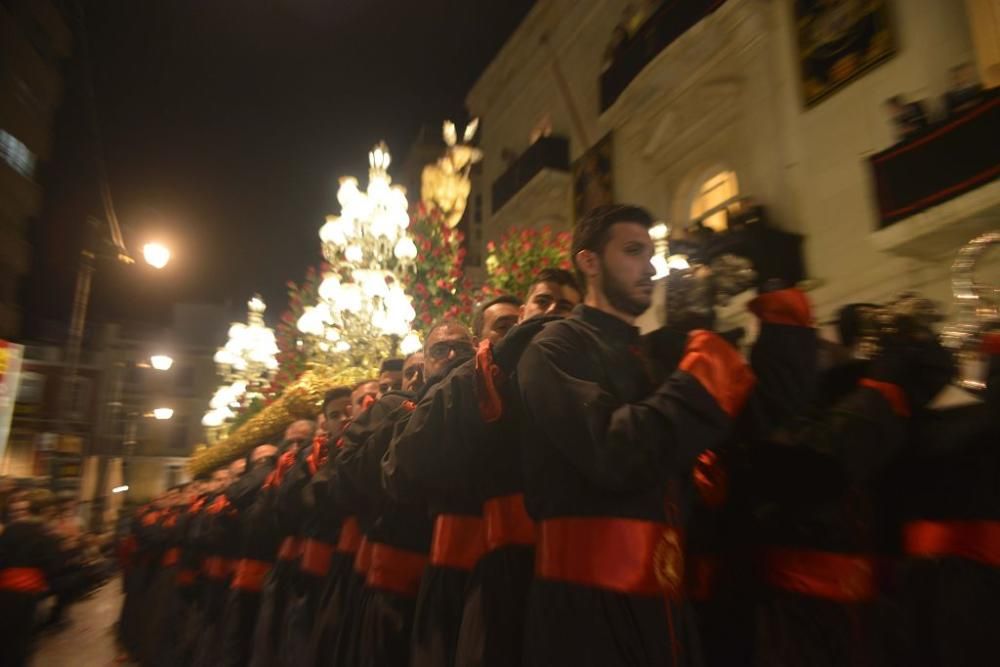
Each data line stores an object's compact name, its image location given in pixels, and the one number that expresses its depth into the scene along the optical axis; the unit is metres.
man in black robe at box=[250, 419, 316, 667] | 4.70
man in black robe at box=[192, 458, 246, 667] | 6.00
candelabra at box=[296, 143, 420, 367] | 7.55
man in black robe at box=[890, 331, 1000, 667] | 2.52
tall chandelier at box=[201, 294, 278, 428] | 10.24
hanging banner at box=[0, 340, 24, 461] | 10.71
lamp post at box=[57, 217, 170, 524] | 11.48
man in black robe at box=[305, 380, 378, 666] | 3.73
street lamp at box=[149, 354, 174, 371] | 25.12
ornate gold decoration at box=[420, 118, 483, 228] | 8.20
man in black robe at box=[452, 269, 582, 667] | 2.31
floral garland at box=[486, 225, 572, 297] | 6.31
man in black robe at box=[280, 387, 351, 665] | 4.38
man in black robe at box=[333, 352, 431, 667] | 3.15
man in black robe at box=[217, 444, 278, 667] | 5.31
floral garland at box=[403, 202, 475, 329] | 7.72
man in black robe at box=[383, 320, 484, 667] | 2.64
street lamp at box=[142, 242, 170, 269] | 11.19
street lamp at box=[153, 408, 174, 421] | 42.16
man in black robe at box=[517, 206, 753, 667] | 1.79
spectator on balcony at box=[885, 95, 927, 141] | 7.21
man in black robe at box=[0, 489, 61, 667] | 5.96
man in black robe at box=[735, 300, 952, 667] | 2.29
